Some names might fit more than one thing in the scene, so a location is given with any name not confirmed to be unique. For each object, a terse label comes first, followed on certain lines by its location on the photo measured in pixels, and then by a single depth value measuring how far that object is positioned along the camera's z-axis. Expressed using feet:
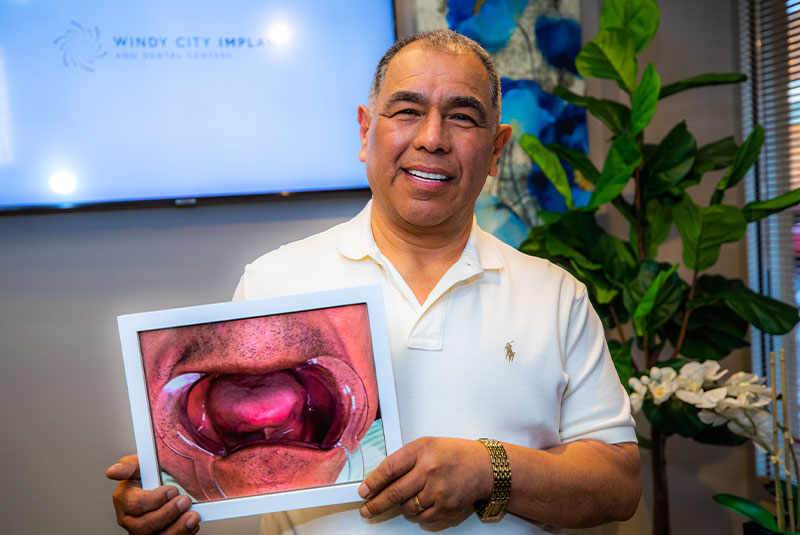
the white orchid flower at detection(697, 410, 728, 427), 5.92
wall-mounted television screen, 6.15
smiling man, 3.52
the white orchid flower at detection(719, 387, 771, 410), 5.72
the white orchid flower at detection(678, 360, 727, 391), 6.12
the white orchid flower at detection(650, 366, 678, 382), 6.20
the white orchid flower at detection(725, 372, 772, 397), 5.80
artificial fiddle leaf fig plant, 6.22
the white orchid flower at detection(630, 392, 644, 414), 6.09
